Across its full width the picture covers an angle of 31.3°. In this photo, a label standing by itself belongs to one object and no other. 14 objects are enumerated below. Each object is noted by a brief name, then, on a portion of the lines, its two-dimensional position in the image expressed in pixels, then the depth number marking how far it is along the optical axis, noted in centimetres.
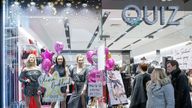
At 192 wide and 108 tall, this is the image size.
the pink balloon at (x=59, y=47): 433
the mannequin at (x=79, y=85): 441
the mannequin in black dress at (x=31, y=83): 420
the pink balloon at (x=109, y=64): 543
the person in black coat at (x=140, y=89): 494
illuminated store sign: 553
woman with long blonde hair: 361
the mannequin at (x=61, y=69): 412
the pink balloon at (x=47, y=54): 435
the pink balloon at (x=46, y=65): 423
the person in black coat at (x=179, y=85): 409
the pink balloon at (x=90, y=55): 435
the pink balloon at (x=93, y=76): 438
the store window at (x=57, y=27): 423
